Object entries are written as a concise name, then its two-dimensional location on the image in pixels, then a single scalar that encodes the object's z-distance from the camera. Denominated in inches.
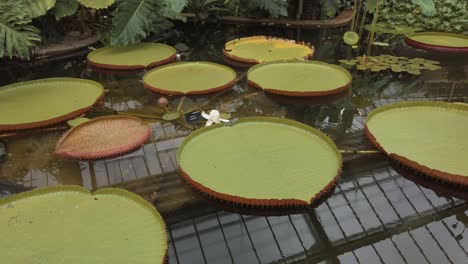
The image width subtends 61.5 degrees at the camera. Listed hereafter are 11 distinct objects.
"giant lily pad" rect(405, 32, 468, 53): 181.2
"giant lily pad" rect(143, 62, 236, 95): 134.3
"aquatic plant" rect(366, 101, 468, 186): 91.7
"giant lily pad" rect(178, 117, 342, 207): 84.0
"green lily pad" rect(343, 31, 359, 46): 187.9
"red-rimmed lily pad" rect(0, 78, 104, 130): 114.3
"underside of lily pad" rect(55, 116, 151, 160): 101.6
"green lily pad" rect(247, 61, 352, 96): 132.1
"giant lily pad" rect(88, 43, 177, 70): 157.4
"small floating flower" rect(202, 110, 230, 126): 113.3
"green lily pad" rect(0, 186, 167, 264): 68.8
